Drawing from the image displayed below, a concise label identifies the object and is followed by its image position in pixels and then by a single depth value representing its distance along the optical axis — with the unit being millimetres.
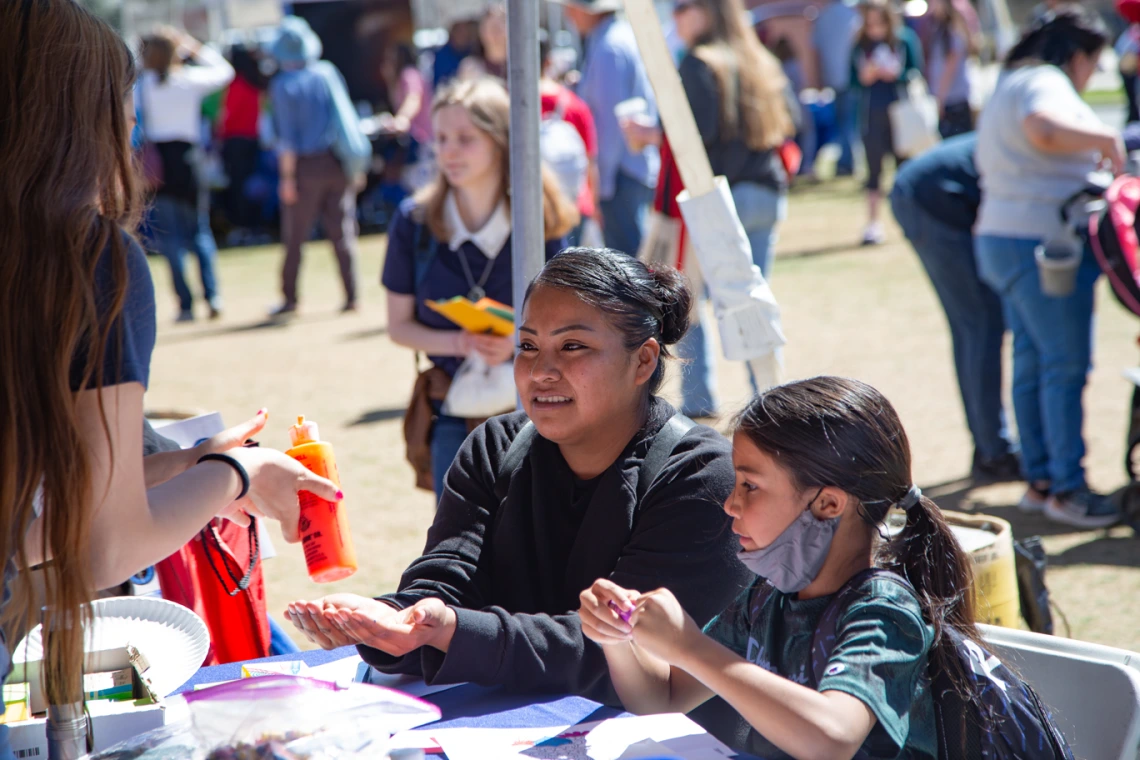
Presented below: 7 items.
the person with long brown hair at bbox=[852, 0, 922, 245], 10492
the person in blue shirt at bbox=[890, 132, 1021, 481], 4875
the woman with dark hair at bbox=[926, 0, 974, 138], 10781
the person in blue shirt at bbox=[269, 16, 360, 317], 8930
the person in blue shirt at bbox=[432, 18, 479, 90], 11070
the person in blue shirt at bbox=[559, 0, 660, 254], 7012
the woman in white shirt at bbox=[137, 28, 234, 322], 9133
